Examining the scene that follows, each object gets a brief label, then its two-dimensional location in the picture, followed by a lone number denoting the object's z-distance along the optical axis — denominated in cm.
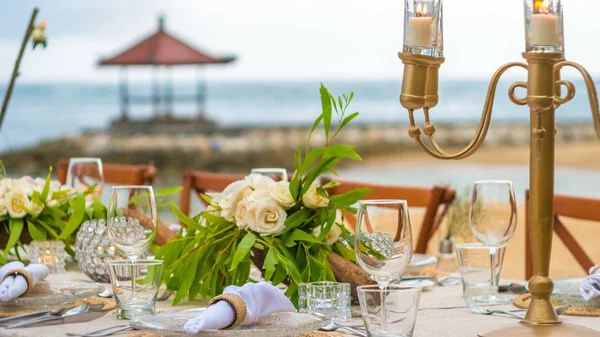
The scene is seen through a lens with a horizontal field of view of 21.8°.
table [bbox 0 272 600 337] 236
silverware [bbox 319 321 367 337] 235
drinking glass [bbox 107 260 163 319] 240
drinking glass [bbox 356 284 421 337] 218
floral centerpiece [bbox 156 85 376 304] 255
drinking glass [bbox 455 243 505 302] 263
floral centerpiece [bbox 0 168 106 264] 299
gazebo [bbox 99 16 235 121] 3485
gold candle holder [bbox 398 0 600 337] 223
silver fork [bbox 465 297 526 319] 250
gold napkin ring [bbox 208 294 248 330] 226
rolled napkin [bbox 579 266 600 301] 252
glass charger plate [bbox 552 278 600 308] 254
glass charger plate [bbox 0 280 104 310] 255
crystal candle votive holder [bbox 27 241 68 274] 297
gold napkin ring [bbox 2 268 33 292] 257
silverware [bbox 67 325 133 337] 233
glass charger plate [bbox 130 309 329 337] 224
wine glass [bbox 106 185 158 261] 259
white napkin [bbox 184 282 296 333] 223
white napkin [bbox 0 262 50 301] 254
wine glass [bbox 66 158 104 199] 317
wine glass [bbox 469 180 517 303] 264
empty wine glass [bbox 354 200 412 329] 228
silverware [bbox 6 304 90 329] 240
